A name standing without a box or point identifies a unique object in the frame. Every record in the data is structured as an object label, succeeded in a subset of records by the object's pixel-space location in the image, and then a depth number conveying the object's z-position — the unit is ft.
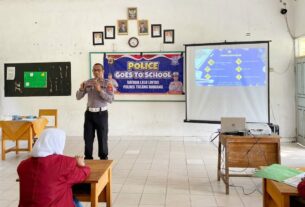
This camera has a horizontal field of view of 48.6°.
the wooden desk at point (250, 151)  13.23
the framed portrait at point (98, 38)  24.63
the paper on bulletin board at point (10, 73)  25.54
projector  13.73
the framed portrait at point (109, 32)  24.54
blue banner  24.21
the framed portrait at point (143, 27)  24.26
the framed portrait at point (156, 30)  24.12
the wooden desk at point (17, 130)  18.76
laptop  14.08
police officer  15.67
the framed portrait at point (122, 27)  24.43
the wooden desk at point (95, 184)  7.98
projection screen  20.57
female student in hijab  6.96
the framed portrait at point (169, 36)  24.03
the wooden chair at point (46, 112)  22.18
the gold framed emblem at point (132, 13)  24.25
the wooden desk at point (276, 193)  6.63
